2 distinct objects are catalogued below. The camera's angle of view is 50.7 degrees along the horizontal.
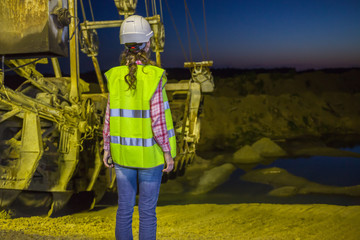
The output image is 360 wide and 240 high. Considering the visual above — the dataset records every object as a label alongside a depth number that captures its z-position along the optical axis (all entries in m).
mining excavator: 5.50
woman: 2.56
